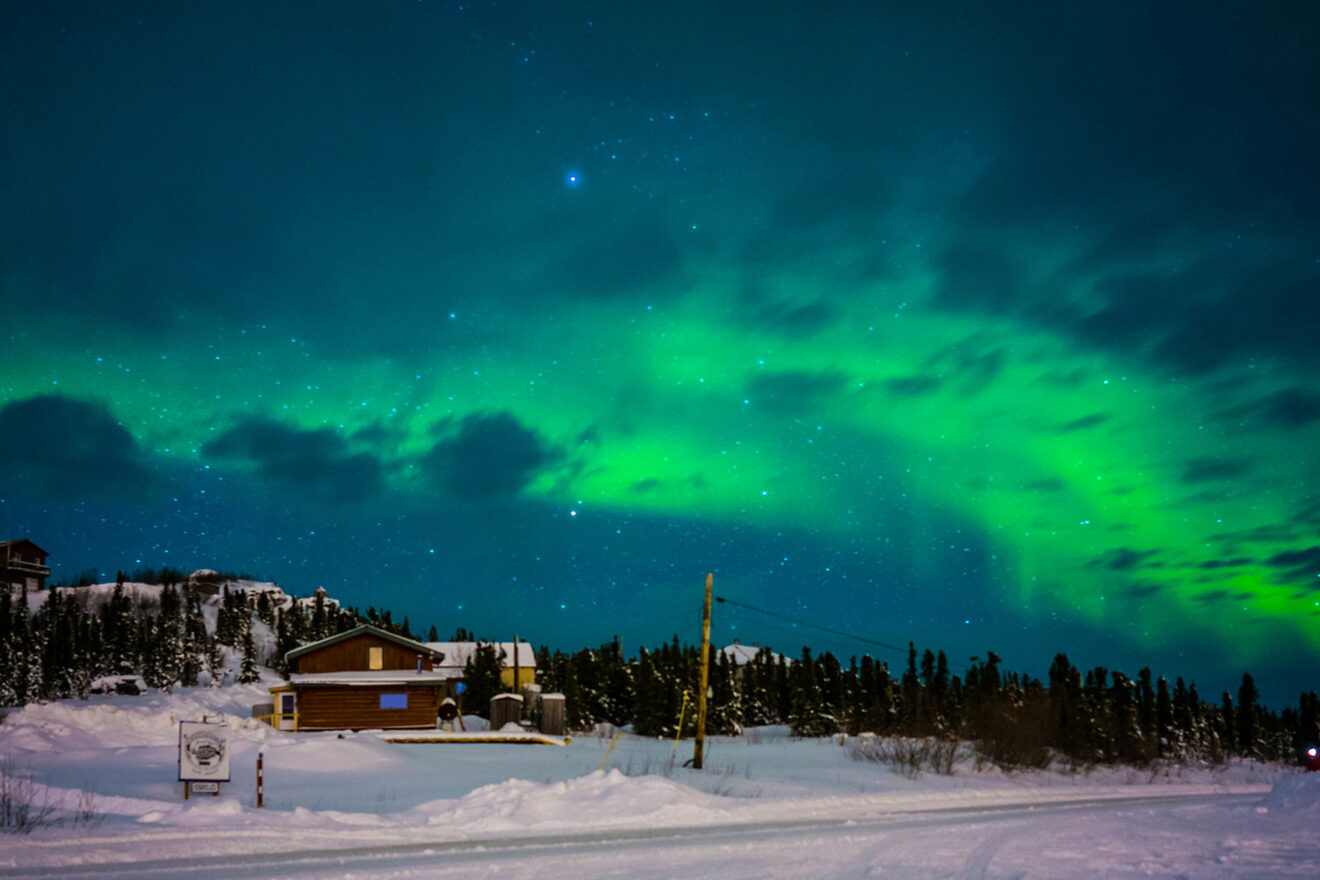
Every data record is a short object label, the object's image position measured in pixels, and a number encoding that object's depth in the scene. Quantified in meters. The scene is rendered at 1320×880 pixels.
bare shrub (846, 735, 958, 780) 32.44
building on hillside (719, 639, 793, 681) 120.70
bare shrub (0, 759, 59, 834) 13.74
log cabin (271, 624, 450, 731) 46.38
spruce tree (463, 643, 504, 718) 64.19
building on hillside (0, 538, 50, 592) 113.56
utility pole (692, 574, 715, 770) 28.39
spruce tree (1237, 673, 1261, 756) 80.00
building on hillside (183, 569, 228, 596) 148.62
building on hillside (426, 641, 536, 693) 75.65
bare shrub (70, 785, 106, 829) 14.43
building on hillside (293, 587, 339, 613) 125.50
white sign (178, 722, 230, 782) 18.12
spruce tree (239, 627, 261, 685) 82.94
